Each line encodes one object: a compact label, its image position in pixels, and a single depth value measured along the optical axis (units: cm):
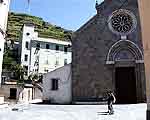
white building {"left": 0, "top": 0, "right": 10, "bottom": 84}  1706
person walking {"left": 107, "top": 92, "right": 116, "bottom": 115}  1385
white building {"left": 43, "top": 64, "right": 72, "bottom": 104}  2478
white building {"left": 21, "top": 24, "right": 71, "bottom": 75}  5669
